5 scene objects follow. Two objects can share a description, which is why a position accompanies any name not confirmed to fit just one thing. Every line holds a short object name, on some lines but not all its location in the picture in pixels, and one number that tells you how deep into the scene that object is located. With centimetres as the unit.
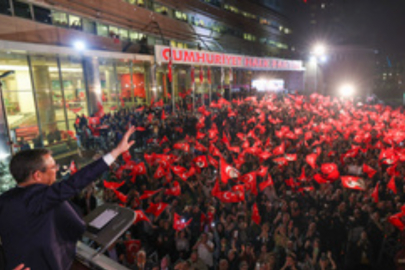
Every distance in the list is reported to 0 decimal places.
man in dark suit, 163
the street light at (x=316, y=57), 3539
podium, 187
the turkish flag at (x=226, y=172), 781
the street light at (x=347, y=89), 4291
